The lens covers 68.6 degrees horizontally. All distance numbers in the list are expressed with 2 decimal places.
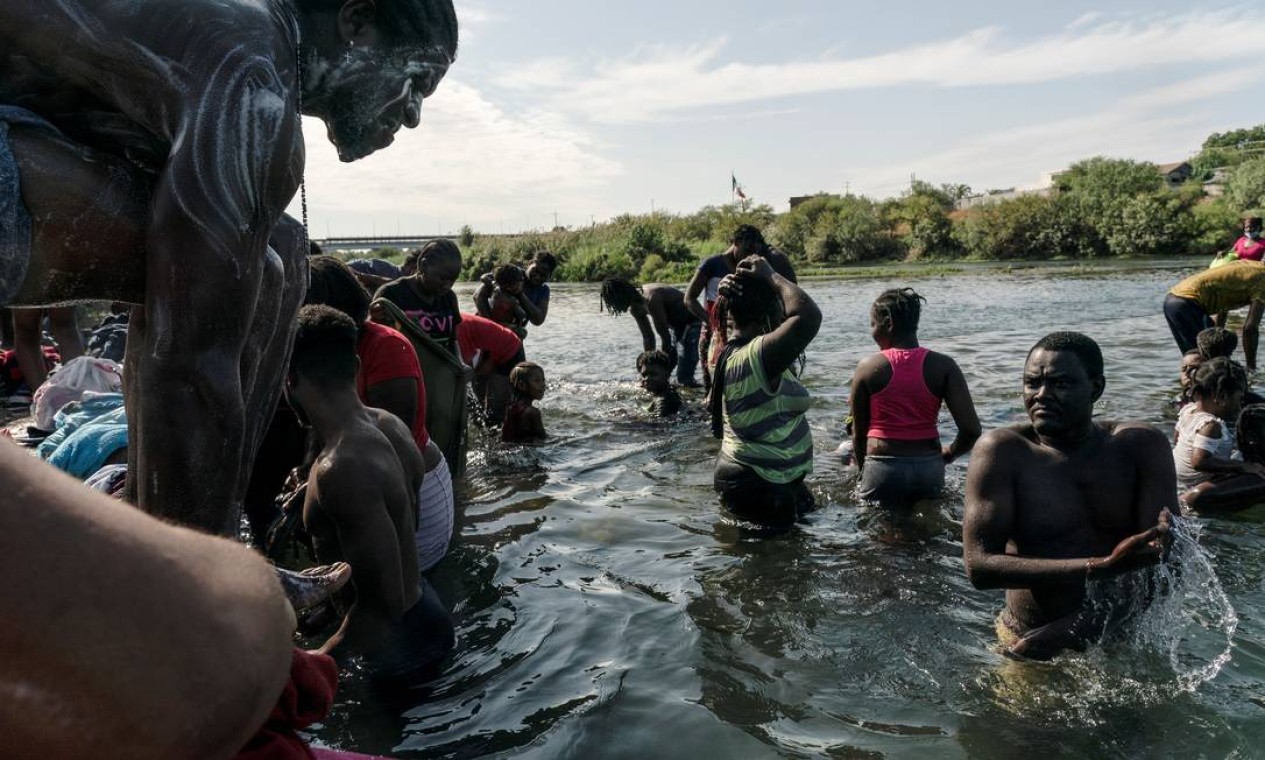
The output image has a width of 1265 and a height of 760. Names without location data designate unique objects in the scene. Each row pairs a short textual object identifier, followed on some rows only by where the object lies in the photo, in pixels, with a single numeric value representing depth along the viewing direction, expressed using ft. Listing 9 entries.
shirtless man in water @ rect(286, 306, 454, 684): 9.86
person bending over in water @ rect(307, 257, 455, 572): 12.98
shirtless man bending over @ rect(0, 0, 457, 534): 5.08
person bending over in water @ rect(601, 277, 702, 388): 37.24
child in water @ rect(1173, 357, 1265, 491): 18.90
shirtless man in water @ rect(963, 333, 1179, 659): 11.55
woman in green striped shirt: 16.99
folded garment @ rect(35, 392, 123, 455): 15.11
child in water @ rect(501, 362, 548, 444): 26.76
